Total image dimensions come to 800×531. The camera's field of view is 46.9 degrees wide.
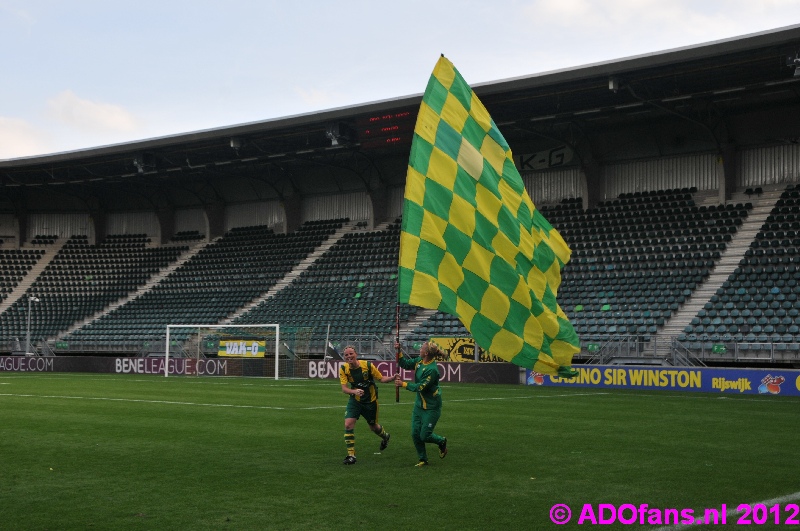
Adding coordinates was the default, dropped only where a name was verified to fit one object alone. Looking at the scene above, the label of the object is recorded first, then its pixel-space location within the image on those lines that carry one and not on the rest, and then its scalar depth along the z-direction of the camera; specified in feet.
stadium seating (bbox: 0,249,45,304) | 189.37
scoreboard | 137.39
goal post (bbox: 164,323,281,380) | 135.54
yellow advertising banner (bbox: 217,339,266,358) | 135.74
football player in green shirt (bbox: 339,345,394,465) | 42.39
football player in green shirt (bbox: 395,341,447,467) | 40.81
